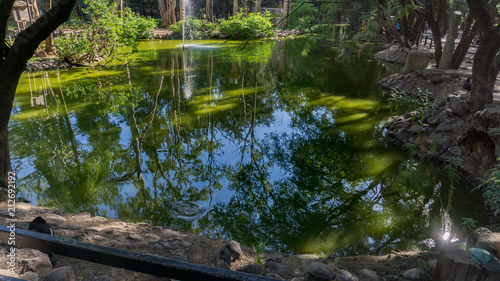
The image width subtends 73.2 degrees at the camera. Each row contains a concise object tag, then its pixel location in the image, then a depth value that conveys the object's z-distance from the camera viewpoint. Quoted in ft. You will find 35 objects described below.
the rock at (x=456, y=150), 18.30
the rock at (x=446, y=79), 29.86
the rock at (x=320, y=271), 8.96
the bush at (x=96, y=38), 39.01
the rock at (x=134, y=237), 10.63
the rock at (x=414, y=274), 8.78
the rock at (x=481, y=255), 6.53
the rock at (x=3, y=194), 12.23
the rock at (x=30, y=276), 7.40
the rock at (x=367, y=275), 9.07
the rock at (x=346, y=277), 8.69
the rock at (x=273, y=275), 9.11
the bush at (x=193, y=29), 74.86
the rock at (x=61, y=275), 7.44
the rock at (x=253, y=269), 8.91
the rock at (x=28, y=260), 7.74
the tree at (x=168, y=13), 83.71
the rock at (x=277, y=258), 10.08
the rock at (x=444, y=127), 20.54
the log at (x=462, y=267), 6.35
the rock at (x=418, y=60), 34.96
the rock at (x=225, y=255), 9.69
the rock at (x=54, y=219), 11.01
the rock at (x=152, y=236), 11.02
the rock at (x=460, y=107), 21.10
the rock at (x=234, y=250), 10.18
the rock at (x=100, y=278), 7.63
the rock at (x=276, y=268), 9.43
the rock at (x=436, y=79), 30.85
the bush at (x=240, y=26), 73.46
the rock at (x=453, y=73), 29.58
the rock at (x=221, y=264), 9.27
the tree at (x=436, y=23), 33.42
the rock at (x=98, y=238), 10.09
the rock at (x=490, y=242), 7.97
